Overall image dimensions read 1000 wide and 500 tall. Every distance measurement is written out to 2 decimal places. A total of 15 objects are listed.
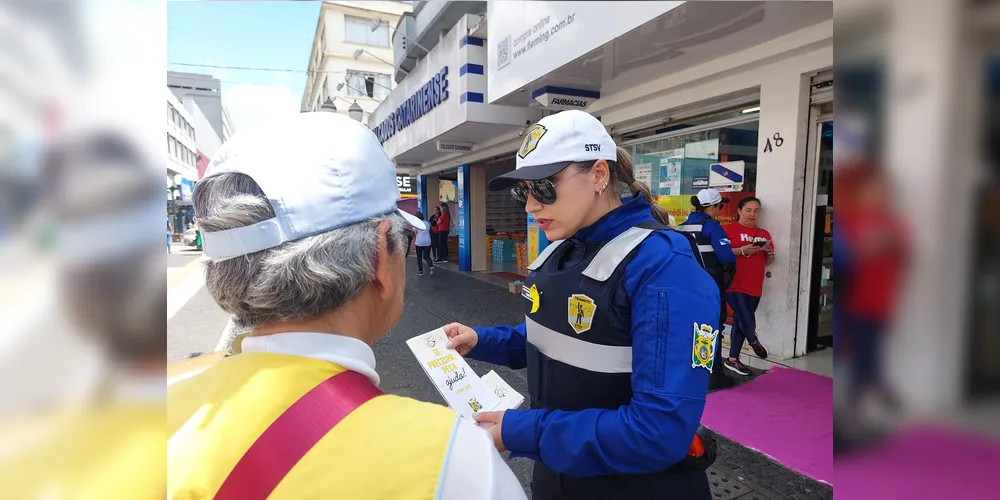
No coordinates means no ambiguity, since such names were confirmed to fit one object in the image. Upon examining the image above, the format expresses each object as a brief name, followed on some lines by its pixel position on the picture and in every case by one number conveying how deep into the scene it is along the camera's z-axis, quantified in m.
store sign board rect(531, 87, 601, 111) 5.60
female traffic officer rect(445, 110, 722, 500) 1.09
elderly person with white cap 0.58
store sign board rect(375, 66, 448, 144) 8.37
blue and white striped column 7.19
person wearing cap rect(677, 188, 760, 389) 4.15
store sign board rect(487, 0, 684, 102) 1.55
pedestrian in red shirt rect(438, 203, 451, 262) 13.12
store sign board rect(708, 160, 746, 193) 5.27
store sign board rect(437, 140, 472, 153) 10.10
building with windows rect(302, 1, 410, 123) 32.06
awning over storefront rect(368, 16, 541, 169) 7.23
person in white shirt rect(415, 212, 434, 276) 11.43
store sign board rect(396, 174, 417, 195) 21.33
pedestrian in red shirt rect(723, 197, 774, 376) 4.55
